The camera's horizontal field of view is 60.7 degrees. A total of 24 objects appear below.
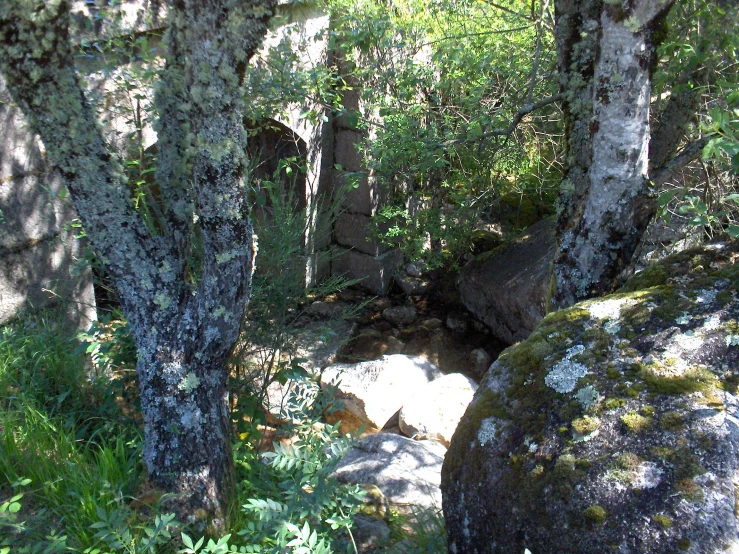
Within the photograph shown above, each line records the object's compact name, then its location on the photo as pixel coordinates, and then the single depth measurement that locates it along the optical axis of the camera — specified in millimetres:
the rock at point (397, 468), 3100
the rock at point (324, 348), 5859
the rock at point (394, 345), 6180
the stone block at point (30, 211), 4062
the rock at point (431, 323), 6519
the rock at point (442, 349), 6008
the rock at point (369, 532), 2449
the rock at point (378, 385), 4984
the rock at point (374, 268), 7012
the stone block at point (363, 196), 6715
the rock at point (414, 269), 7082
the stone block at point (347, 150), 6654
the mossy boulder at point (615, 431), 1561
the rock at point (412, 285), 7035
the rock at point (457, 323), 6445
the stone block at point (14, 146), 3951
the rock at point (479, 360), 5871
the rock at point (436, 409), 4574
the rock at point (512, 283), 5504
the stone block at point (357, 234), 6918
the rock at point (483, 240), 6734
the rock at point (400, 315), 6605
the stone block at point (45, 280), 4090
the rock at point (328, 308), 6191
